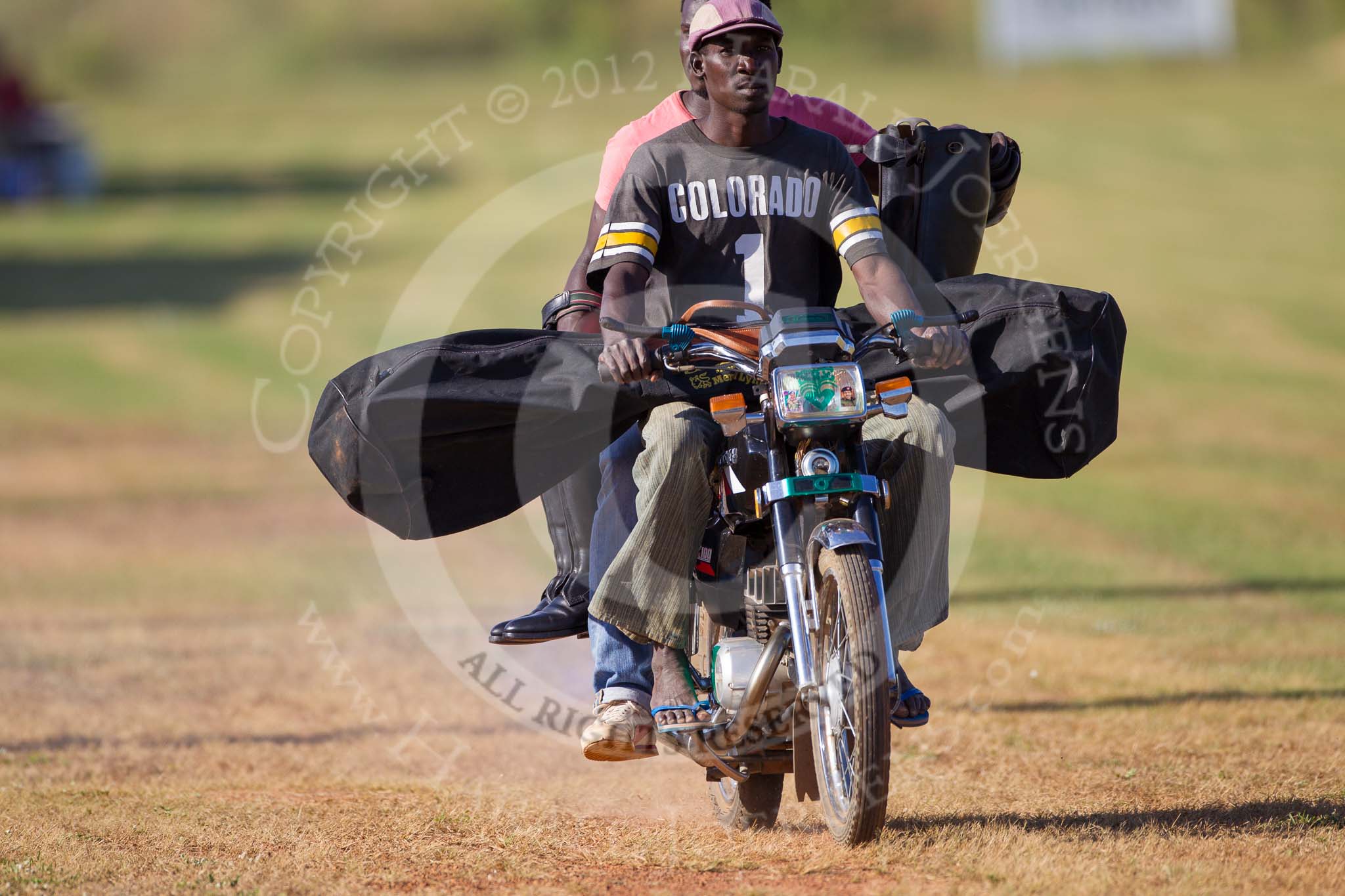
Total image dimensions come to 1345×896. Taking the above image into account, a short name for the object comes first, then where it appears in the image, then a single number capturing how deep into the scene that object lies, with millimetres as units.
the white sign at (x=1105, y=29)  89625
